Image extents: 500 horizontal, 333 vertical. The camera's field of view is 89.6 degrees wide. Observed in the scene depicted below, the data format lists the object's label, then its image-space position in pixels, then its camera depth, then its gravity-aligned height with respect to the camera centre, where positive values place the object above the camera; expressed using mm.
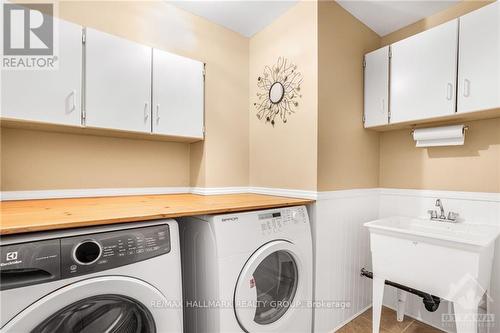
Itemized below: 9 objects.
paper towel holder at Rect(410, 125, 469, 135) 1733 +254
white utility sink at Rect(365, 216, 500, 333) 1352 -587
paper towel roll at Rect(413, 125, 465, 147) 1746 +201
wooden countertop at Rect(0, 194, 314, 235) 925 -250
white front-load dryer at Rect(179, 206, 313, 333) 1312 -640
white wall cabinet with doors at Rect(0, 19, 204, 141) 1366 +432
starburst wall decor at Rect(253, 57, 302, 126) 1962 +584
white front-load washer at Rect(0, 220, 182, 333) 824 -453
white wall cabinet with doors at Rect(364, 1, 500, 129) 1511 +620
